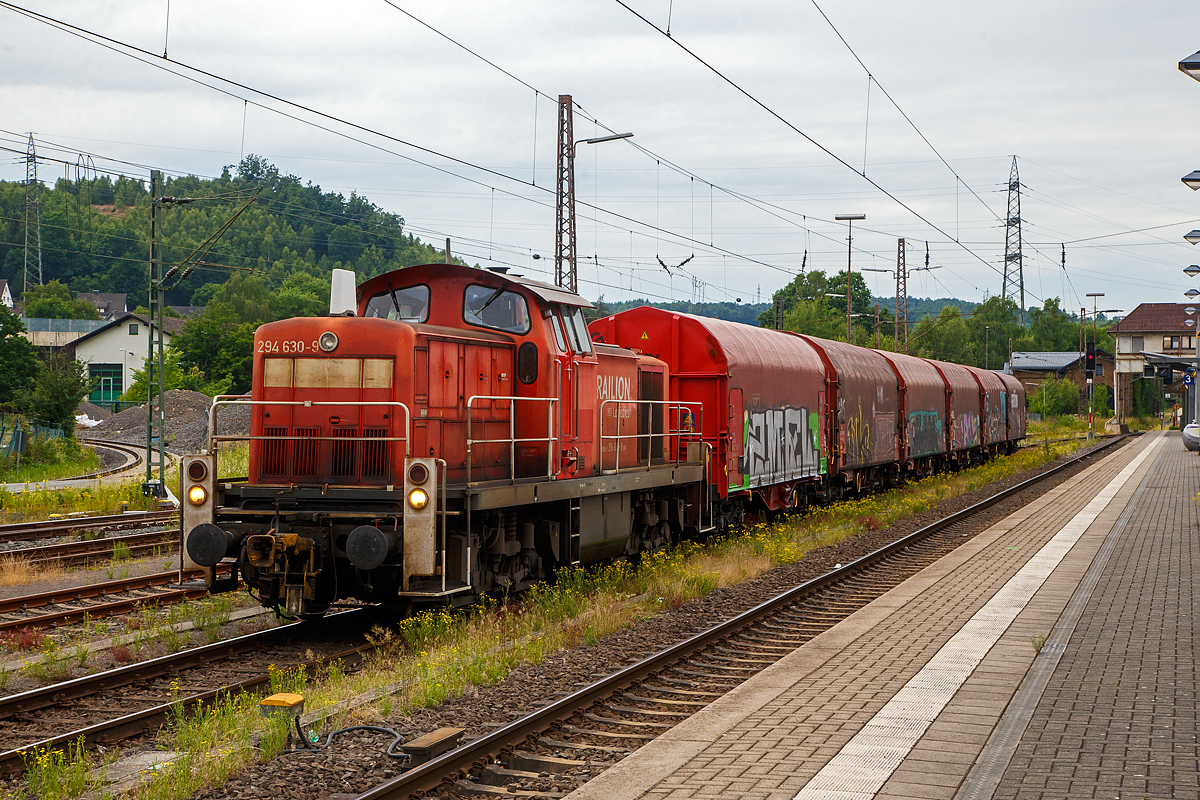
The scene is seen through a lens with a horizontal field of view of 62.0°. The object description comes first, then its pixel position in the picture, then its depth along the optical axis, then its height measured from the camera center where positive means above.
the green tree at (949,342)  108.32 +7.08
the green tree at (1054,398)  86.50 +0.77
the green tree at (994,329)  117.19 +9.53
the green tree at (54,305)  90.56 +9.01
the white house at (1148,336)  97.25 +7.12
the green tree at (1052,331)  133.88 +10.31
